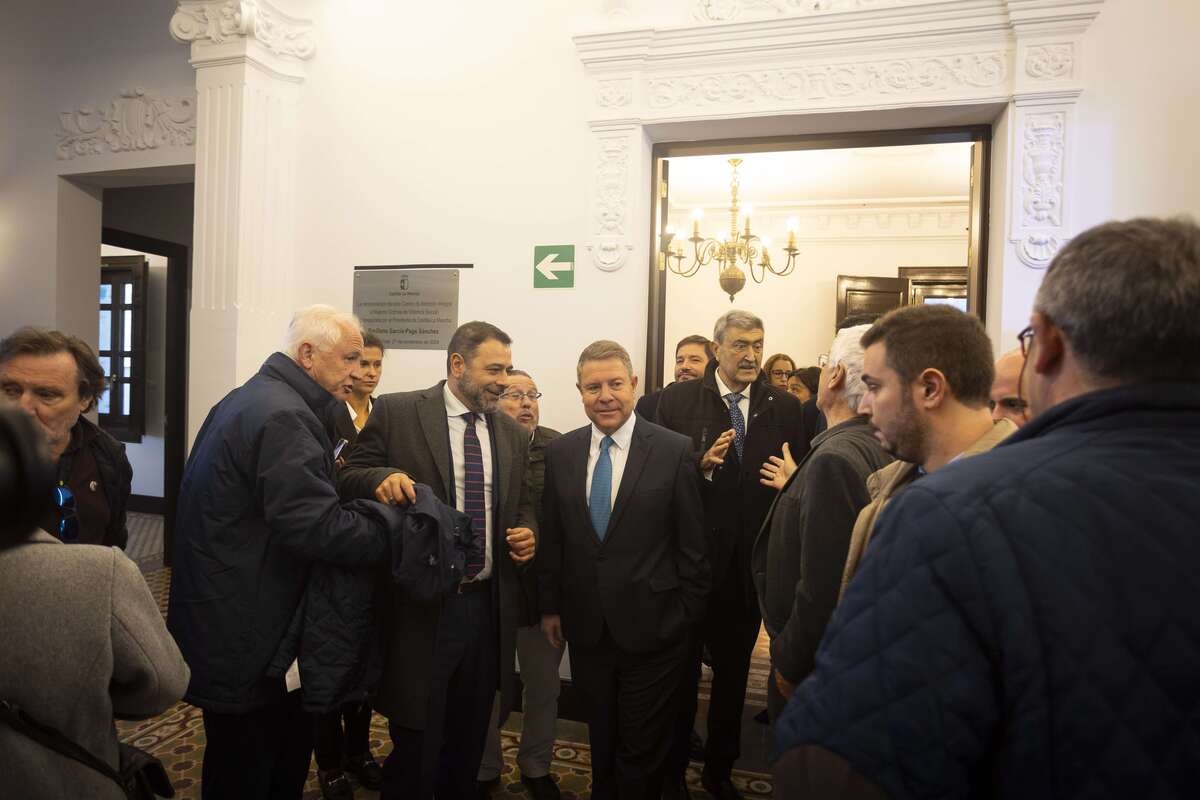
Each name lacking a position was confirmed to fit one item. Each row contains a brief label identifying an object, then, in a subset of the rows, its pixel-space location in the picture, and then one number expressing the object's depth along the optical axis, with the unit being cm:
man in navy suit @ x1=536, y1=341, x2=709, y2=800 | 261
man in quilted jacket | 72
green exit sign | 410
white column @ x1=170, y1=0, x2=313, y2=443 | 419
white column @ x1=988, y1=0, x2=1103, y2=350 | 339
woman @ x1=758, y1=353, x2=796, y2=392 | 633
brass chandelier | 698
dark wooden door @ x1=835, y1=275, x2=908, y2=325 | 875
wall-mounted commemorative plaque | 428
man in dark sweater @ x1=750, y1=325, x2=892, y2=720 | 188
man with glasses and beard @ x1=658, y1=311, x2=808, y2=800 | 309
